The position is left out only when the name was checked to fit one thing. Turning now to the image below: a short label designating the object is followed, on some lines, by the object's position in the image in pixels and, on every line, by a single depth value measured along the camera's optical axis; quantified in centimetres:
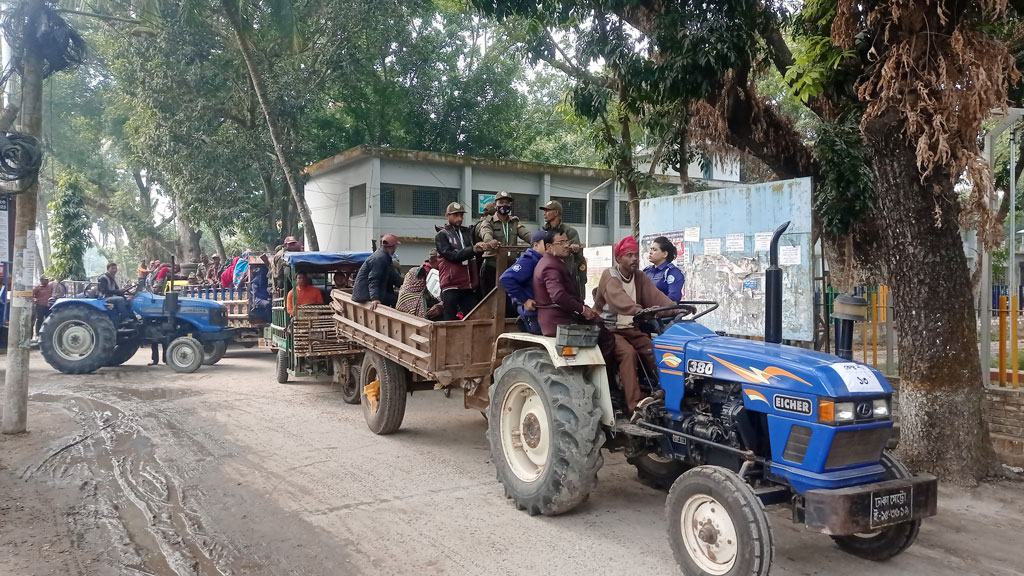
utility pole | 761
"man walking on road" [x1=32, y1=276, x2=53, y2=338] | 1612
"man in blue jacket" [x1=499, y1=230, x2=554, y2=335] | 563
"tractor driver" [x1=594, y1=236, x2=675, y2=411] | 505
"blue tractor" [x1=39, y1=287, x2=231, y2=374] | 1241
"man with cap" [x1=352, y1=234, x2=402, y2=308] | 796
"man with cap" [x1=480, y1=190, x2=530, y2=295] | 736
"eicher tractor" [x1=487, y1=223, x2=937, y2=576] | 365
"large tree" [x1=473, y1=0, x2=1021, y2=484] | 563
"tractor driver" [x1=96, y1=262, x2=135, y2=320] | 1292
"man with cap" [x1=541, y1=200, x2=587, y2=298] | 666
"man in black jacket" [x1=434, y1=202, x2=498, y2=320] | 709
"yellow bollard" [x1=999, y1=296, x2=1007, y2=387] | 658
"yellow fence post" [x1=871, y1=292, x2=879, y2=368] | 808
